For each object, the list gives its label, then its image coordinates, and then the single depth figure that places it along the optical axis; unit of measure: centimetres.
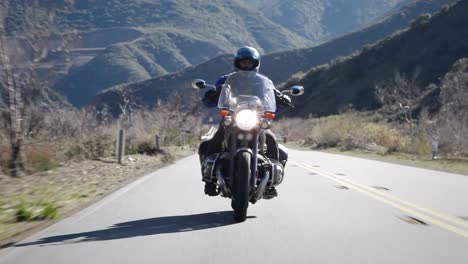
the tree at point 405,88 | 4201
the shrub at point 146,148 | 2397
